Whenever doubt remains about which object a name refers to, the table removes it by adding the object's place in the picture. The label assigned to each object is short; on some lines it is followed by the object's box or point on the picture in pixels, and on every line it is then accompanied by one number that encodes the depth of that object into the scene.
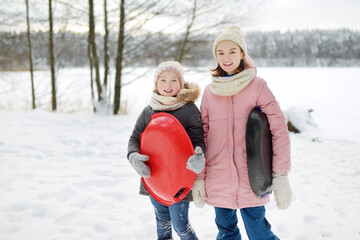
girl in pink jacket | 1.51
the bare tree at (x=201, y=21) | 7.49
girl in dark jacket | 1.60
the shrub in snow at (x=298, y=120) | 6.02
